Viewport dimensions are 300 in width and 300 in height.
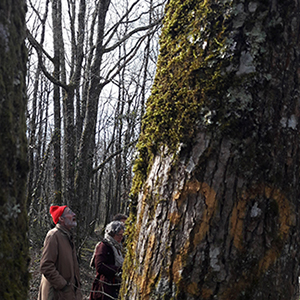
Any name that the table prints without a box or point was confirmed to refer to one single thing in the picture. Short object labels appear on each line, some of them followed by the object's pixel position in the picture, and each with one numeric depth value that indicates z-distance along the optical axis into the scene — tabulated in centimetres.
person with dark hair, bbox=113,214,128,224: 524
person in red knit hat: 378
